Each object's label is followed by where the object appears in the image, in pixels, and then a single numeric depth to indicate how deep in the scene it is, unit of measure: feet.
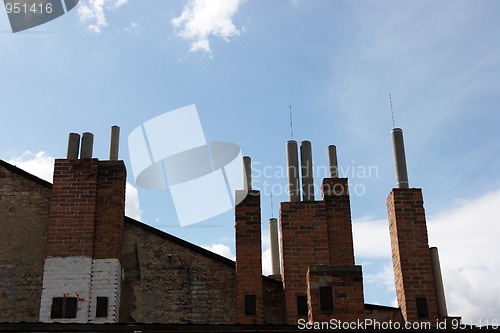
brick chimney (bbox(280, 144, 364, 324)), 27.81
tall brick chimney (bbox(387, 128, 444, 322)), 30.25
